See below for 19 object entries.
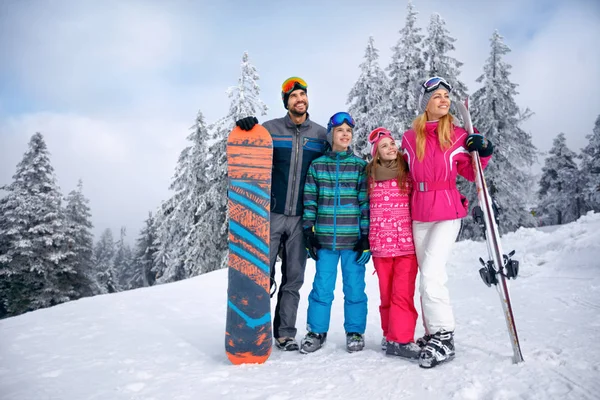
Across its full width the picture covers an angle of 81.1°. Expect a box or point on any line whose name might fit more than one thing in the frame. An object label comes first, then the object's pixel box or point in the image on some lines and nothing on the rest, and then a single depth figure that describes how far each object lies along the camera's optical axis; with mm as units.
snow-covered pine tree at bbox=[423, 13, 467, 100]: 17781
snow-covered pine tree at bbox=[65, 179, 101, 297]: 21000
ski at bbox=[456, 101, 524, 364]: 2728
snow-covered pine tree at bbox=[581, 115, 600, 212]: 26111
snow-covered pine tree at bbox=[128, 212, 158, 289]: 37281
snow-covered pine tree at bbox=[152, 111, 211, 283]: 17891
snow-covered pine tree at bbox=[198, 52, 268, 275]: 16625
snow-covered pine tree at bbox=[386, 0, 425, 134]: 17484
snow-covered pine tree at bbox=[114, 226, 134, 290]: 51756
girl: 3311
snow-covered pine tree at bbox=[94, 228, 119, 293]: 33656
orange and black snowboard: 3191
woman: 3068
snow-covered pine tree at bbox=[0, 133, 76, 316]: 18609
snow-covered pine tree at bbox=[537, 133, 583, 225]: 31281
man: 3801
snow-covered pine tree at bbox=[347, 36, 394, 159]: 18234
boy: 3576
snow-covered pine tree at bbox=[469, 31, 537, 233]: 17844
